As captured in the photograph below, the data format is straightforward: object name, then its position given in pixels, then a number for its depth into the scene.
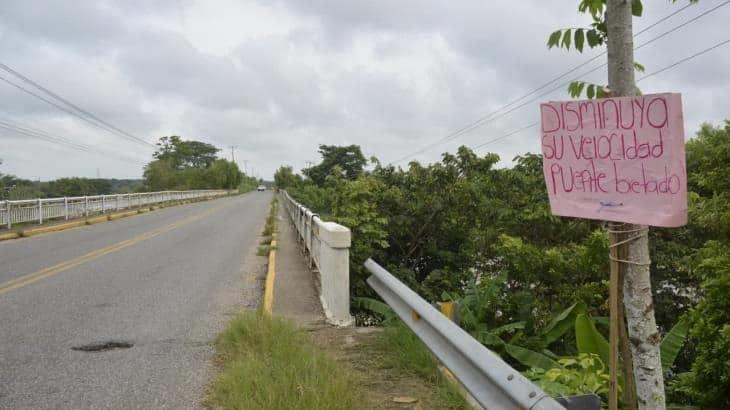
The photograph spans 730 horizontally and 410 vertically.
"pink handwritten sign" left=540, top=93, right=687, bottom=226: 2.22
